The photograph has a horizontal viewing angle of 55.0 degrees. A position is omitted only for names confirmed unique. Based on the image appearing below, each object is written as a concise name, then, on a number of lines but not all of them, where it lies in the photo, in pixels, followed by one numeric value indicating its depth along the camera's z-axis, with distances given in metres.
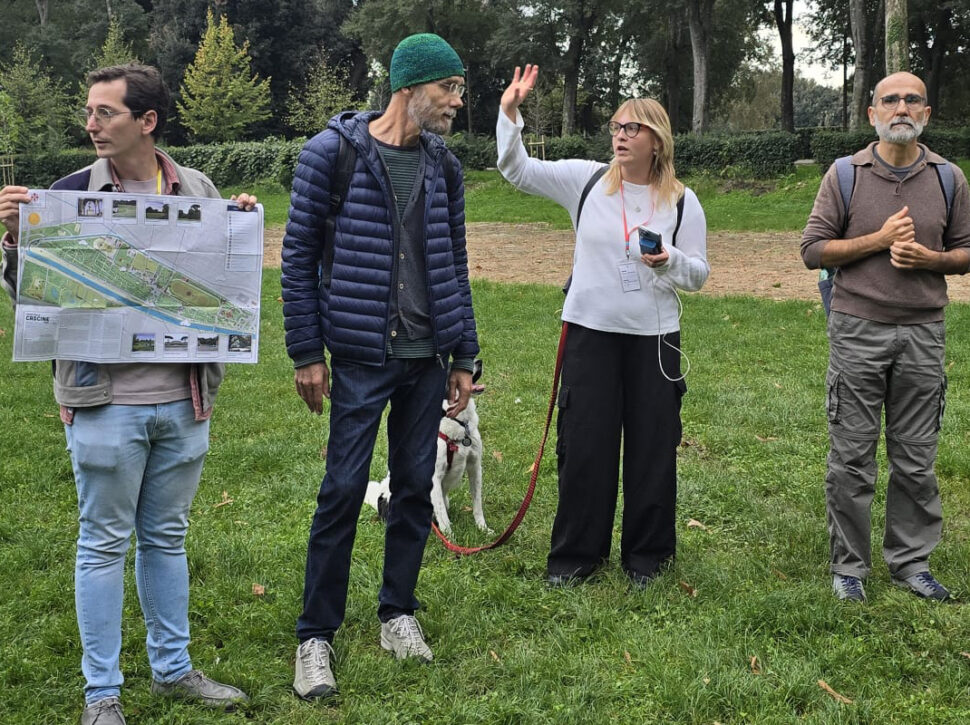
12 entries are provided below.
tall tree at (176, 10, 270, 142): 46.03
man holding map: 3.04
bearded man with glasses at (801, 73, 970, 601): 4.32
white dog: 5.28
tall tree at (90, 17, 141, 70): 51.12
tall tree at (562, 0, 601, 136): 43.47
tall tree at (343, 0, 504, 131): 46.78
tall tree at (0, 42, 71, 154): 46.16
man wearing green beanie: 3.46
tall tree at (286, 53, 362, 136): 49.12
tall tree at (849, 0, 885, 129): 29.14
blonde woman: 4.36
